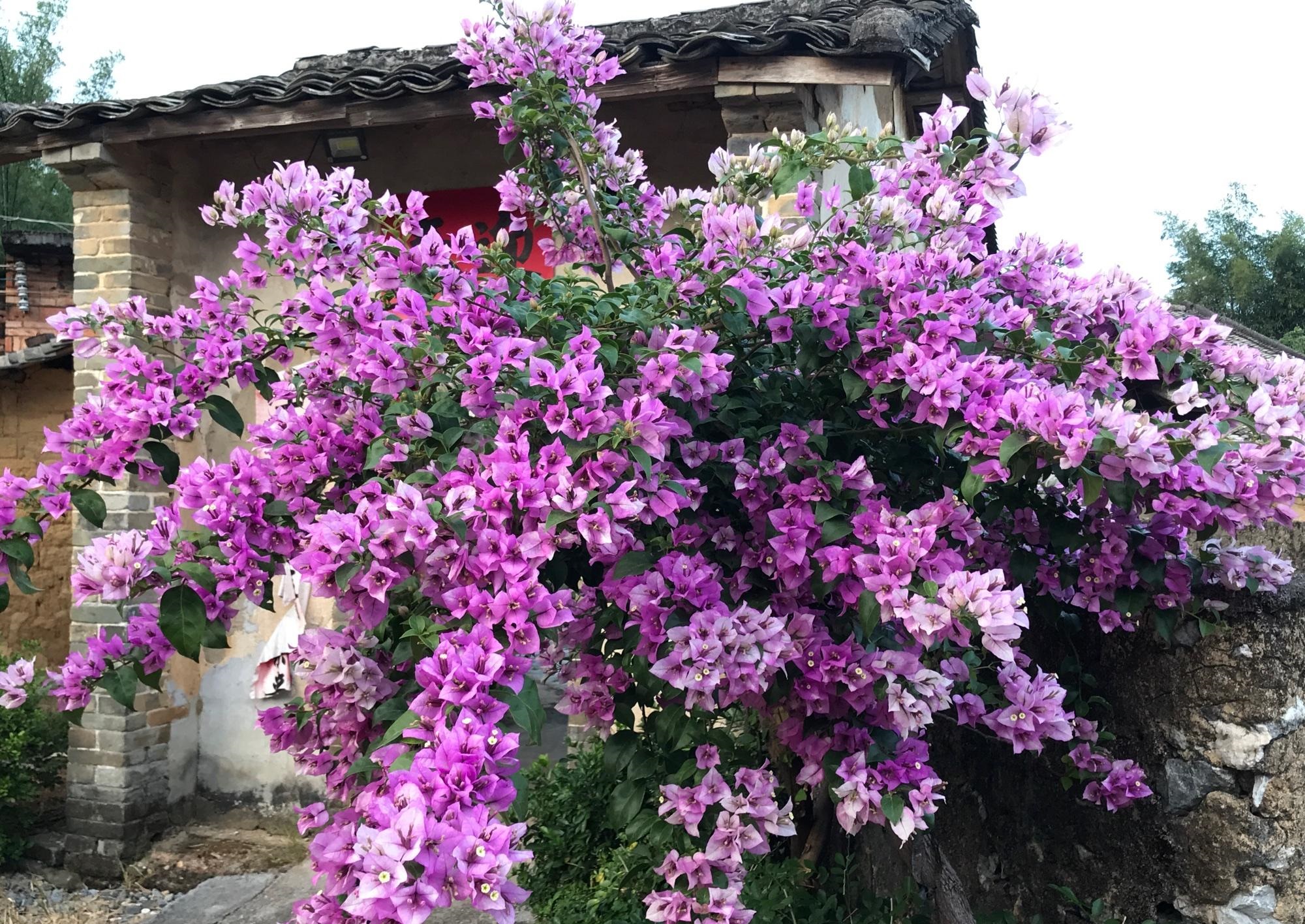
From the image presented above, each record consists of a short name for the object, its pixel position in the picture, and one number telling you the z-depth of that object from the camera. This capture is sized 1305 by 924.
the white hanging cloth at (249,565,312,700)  4.83
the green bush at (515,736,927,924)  2.74
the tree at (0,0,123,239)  15.48
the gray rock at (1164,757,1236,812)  2.28
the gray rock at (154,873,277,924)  4.27
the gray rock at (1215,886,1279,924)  2.19
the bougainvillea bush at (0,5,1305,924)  1.49
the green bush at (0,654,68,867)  4.77
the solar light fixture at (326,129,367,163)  4.71
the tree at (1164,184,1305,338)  23.92
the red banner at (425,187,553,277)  4.81
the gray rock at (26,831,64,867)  4.85
